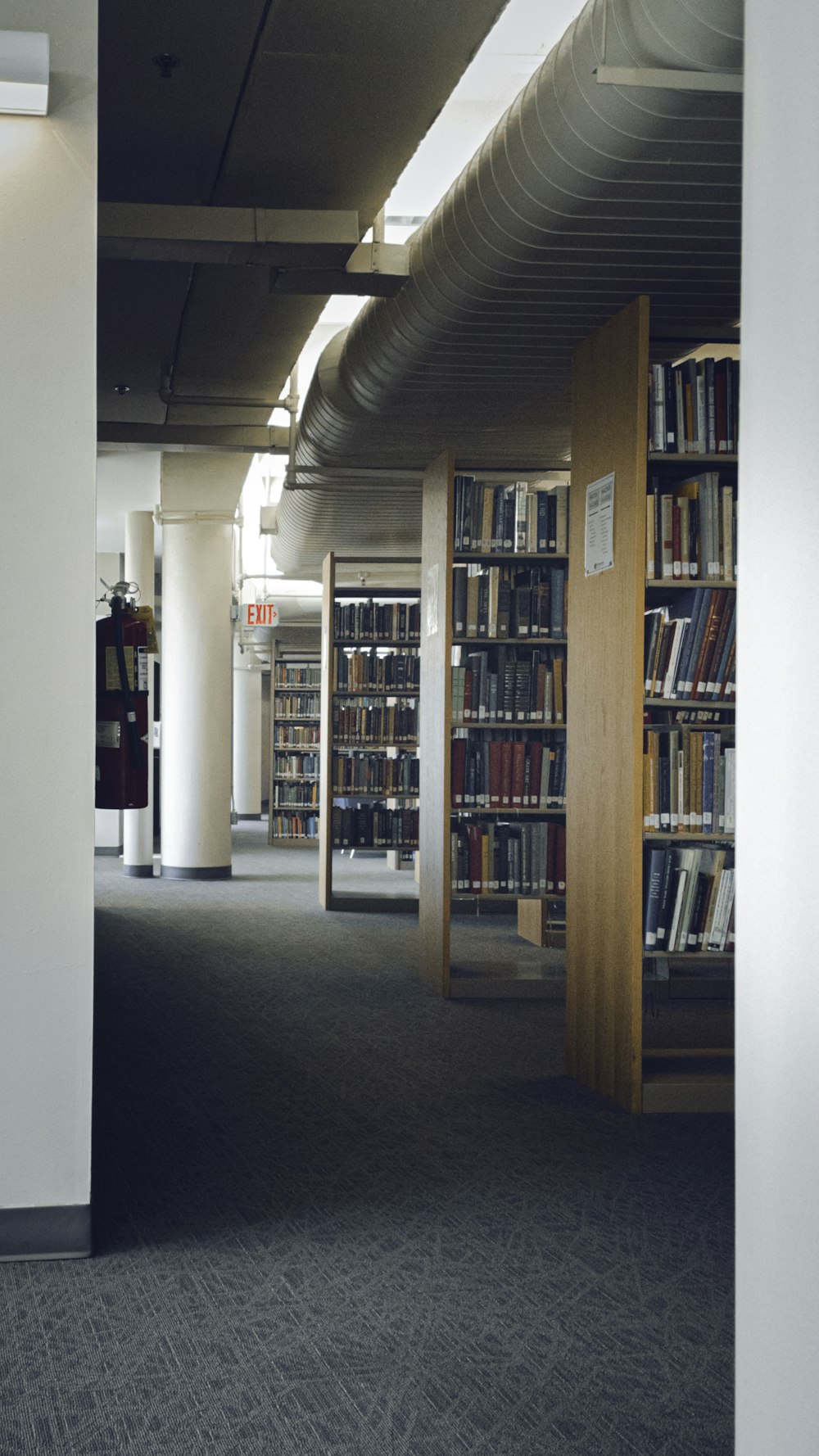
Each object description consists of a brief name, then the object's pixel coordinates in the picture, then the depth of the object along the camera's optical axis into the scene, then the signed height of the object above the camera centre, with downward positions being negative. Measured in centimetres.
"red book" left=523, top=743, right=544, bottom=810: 609 -15
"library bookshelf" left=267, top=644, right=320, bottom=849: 1530 -44
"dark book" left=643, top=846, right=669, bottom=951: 407 -49
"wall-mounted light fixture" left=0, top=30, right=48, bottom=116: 268 +142
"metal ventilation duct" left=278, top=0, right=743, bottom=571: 293 +149
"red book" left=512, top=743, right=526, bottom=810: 607 -15
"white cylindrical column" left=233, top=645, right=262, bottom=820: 1958 +14
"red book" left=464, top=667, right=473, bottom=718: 606 +23
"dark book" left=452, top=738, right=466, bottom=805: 603 -10
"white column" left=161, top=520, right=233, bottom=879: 1071 +35
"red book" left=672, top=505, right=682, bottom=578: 412 +63
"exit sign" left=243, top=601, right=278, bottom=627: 1422 +140
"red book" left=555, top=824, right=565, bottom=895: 605 -54
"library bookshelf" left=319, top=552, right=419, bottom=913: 901 +10
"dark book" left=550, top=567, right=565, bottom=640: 604 +63
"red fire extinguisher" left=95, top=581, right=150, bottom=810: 420 +9
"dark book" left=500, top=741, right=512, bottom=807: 605 -14
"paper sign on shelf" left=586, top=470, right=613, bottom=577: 421 +72
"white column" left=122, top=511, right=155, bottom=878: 1100 +125
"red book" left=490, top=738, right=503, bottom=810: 604 -13
